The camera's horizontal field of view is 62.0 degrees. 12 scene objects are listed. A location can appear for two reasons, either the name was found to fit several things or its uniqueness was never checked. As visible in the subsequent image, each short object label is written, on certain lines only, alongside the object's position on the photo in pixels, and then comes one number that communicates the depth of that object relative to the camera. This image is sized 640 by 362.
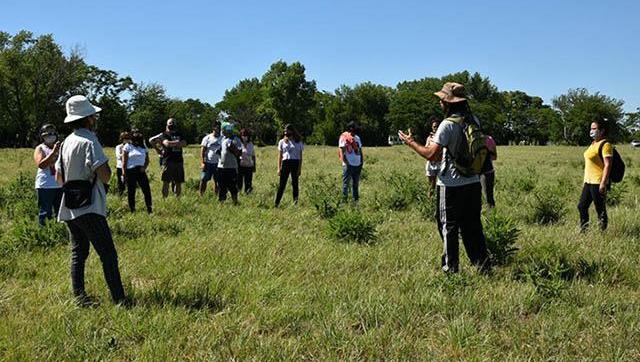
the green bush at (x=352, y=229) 6.95
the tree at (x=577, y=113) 86.56
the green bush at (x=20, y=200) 9.02
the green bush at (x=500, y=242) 5.77
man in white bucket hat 4.48
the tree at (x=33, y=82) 60.78
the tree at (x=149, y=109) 80.56
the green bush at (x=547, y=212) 8.65
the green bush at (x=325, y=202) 9.18
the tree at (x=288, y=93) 85.75
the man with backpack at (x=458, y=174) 5.10
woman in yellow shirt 7.13
